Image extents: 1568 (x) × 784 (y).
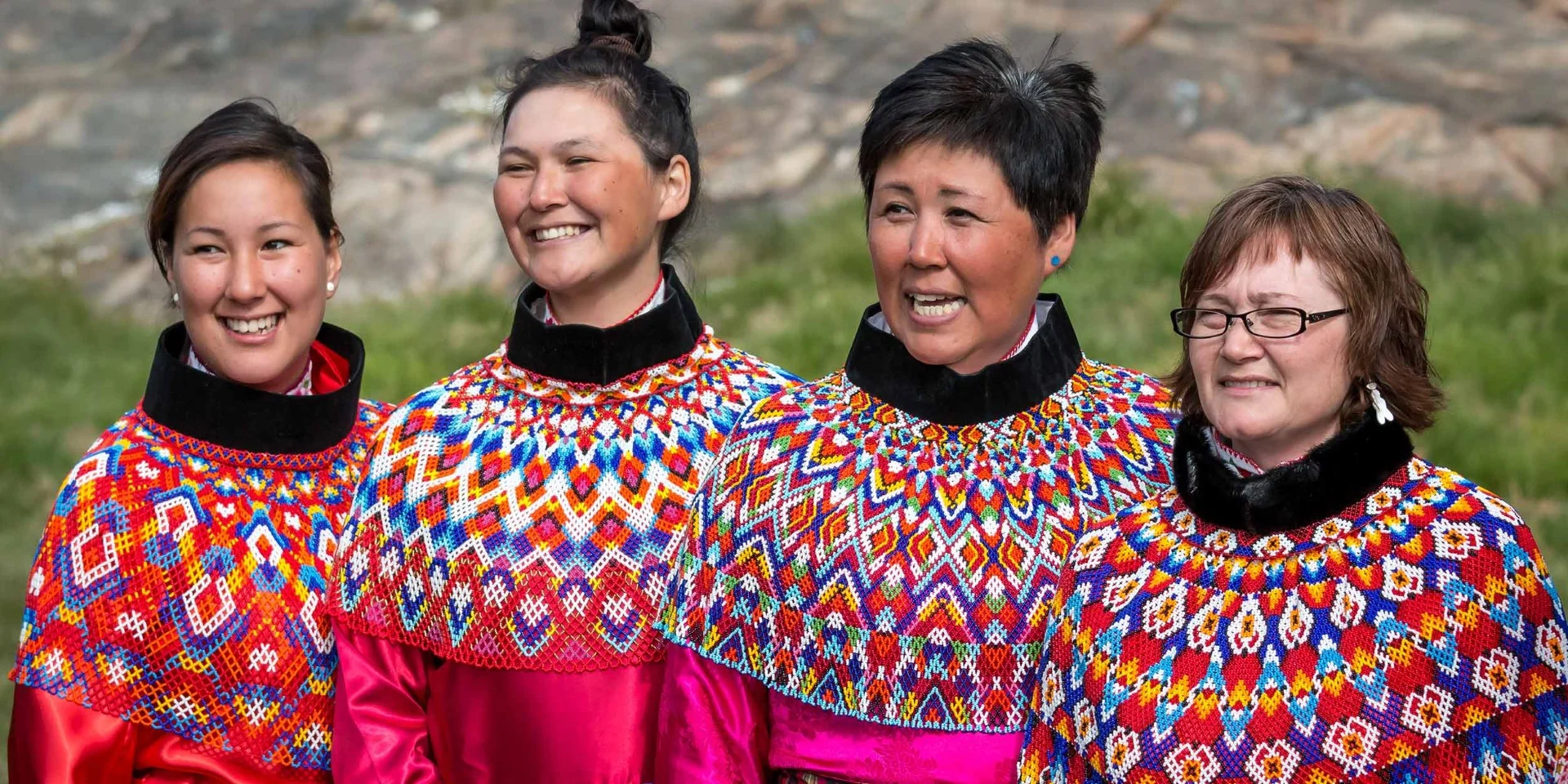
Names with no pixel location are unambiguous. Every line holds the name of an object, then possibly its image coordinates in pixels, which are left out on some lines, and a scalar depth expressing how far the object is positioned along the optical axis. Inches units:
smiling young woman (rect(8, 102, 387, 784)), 233.1
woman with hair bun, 231.8
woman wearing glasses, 178.2
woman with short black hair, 210.4
